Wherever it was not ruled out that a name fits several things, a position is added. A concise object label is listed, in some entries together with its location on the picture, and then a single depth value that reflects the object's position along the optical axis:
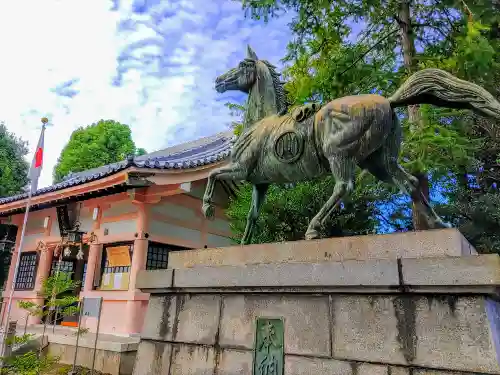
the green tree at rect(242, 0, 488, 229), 7.84
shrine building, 9.91
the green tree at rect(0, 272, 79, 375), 5.57
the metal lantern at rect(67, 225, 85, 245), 11.53
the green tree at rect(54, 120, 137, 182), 24.80
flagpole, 6.53
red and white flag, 9.77
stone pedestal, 2.85
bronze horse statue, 3.86
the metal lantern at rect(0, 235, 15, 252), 14.46
